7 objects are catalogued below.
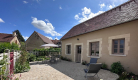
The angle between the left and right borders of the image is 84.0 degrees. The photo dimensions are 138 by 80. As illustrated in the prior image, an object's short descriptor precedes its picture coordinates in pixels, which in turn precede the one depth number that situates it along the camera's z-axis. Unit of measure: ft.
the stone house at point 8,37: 81.30
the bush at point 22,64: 16.74
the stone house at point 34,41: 68.32
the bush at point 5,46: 25.01
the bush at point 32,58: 32.14
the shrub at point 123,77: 12.48
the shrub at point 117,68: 15.52
